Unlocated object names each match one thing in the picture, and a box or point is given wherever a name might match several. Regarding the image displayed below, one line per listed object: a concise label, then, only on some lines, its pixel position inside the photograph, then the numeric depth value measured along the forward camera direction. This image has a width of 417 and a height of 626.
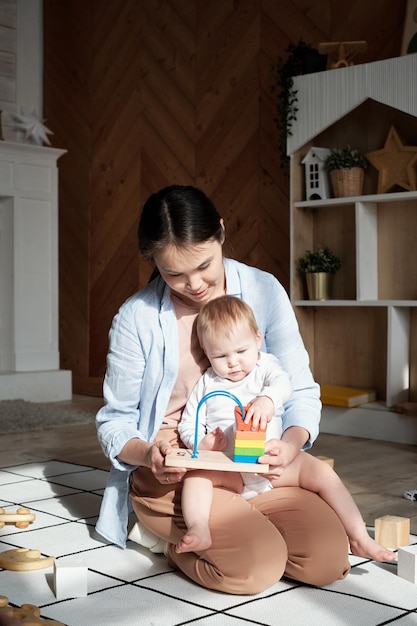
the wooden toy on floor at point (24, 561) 1.95
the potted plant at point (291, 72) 3.97
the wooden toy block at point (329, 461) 2.85
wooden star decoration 3.65
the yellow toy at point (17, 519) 2.30
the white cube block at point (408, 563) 1.87
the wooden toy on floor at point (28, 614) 1.55
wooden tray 1.77
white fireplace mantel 5.02
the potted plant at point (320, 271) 3.95
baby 1.92
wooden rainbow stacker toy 1.78
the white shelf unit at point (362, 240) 3.72
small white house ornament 3.95
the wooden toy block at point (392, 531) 2.12
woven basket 3.84
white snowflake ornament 5.11
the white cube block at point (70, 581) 1.77
